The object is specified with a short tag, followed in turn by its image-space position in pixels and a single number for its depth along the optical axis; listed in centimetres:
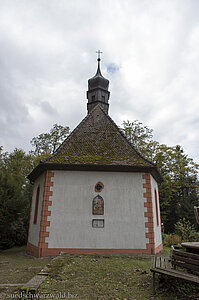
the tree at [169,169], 2403
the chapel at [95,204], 952
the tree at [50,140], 2605
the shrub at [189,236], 1403
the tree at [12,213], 1456
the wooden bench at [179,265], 441
